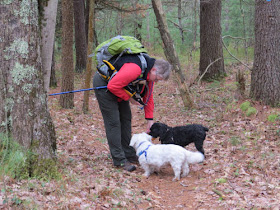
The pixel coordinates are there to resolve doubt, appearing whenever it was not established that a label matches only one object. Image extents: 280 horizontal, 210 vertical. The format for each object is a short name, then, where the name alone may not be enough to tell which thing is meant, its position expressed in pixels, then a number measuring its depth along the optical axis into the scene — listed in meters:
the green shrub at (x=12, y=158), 3.88
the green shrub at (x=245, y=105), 8.12
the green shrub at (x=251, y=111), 7.79
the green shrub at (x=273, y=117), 7.11
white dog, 5.12
